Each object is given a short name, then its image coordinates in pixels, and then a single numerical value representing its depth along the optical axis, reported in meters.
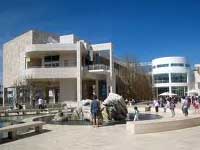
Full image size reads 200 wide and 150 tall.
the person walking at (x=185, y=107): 13.36
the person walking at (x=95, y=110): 10.35
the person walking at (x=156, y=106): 19.10
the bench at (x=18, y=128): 7.70
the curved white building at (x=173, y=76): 53.54
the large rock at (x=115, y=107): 13.37
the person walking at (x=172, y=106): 14.74
